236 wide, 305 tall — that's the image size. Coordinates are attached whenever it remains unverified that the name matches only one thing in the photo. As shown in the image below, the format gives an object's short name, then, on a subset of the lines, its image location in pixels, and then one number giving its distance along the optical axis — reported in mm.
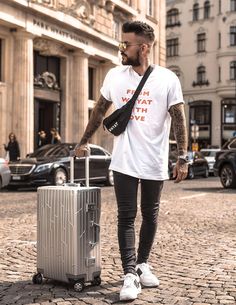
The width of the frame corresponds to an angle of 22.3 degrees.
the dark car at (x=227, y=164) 18328
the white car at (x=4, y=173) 16188
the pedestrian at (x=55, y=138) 25016
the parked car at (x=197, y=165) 27145
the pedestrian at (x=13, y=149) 22917
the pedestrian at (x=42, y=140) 26414
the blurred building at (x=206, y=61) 62469
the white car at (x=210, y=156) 32206
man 4758
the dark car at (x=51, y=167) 17734
